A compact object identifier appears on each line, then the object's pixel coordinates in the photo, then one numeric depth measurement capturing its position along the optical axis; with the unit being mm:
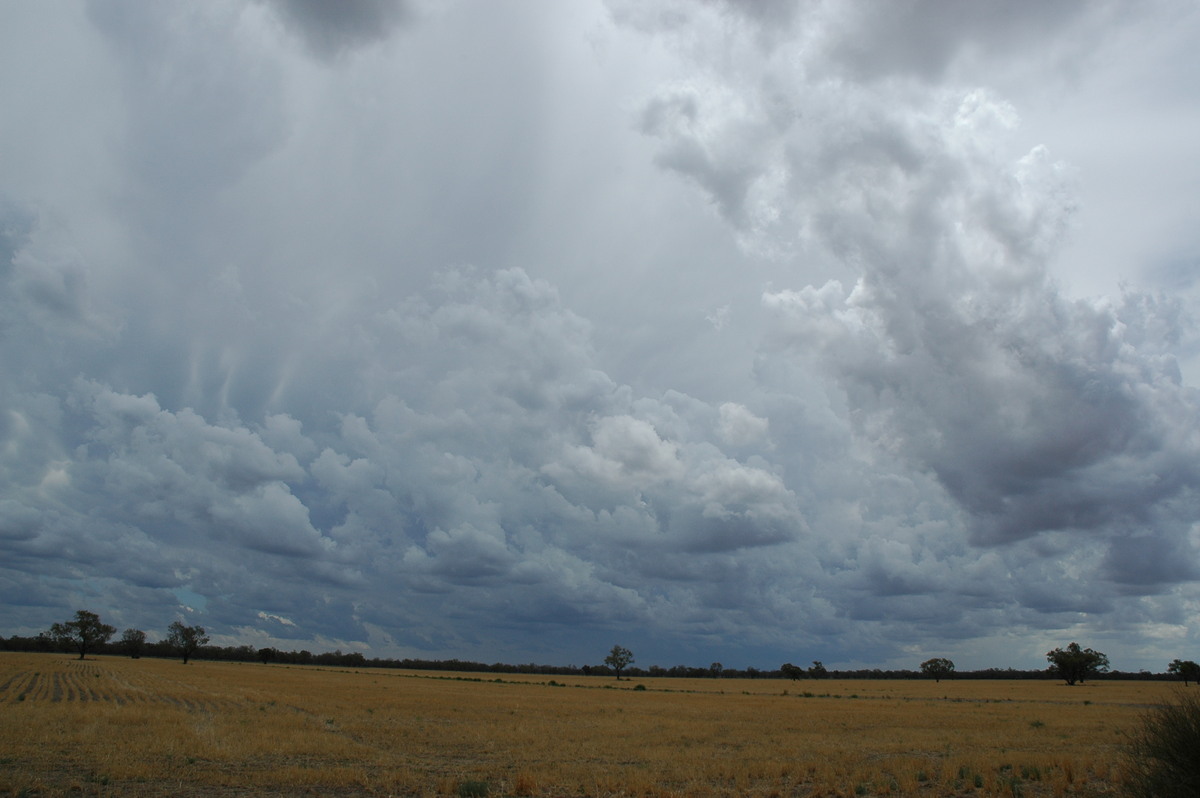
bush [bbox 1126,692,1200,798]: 13695
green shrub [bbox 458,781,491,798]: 18516
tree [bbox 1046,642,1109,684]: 151000
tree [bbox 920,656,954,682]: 181750
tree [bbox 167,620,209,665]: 195625
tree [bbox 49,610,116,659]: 179250
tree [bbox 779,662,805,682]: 173125
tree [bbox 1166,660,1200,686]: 166875
